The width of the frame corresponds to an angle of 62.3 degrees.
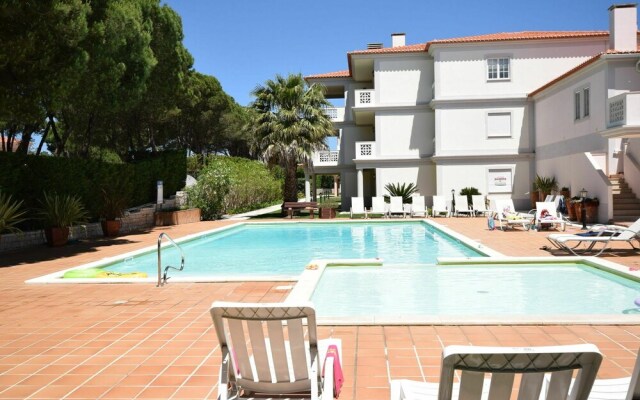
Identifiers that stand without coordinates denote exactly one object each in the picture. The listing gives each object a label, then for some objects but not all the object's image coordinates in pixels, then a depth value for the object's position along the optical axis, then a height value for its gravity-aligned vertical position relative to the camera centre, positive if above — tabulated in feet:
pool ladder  28.55 -4.74
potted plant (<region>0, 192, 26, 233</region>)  44.21 -1.54
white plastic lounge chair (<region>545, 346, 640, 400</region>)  8.91 -3.45
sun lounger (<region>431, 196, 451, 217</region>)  78.39 -2.32
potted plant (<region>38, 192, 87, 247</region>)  49.80 -2.12
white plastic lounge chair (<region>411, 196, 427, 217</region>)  78.43 -2.42
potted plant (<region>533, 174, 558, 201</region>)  76.64 +0.47
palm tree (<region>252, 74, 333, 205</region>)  81.51 +10.79
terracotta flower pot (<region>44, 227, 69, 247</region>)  49.70 -3.90
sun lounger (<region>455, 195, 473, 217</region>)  77.82 -2.20
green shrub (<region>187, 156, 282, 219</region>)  82.23 +0.89
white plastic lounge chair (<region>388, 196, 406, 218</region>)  77.30 -2.36
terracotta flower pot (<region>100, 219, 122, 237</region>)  59.26 -3.73
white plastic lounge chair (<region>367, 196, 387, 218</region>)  78.11 -2.25
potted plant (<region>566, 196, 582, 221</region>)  62.13 -2.15
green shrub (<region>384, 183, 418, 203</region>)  89.66 +0.12
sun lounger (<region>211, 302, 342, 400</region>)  9.96 -3.28
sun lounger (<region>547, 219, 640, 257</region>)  35.35 -3.29
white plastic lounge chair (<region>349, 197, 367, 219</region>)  78.64 -2.35
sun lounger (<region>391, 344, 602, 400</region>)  6.92 -2.40
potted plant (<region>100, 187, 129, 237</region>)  59.47 -1.85
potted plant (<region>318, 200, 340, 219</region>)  79.37 -3.21
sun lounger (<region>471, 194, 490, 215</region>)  77.66 -2.06
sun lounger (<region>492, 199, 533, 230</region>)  55.77 -3.05
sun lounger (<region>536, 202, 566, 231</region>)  54.39 -2.61
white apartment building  75.56 +13.16
